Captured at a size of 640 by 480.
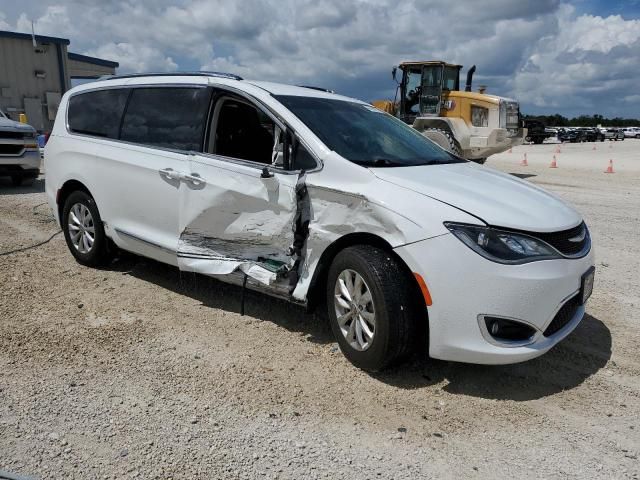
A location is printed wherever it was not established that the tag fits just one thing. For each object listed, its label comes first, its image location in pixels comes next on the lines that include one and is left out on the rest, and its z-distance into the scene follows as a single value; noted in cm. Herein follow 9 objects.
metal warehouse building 2439
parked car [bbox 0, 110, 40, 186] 1077
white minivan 314
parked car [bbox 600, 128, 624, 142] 5181
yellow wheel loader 1466
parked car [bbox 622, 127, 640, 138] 5888
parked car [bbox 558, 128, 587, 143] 4676
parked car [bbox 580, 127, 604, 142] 4803
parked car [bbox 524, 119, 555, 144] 3386
